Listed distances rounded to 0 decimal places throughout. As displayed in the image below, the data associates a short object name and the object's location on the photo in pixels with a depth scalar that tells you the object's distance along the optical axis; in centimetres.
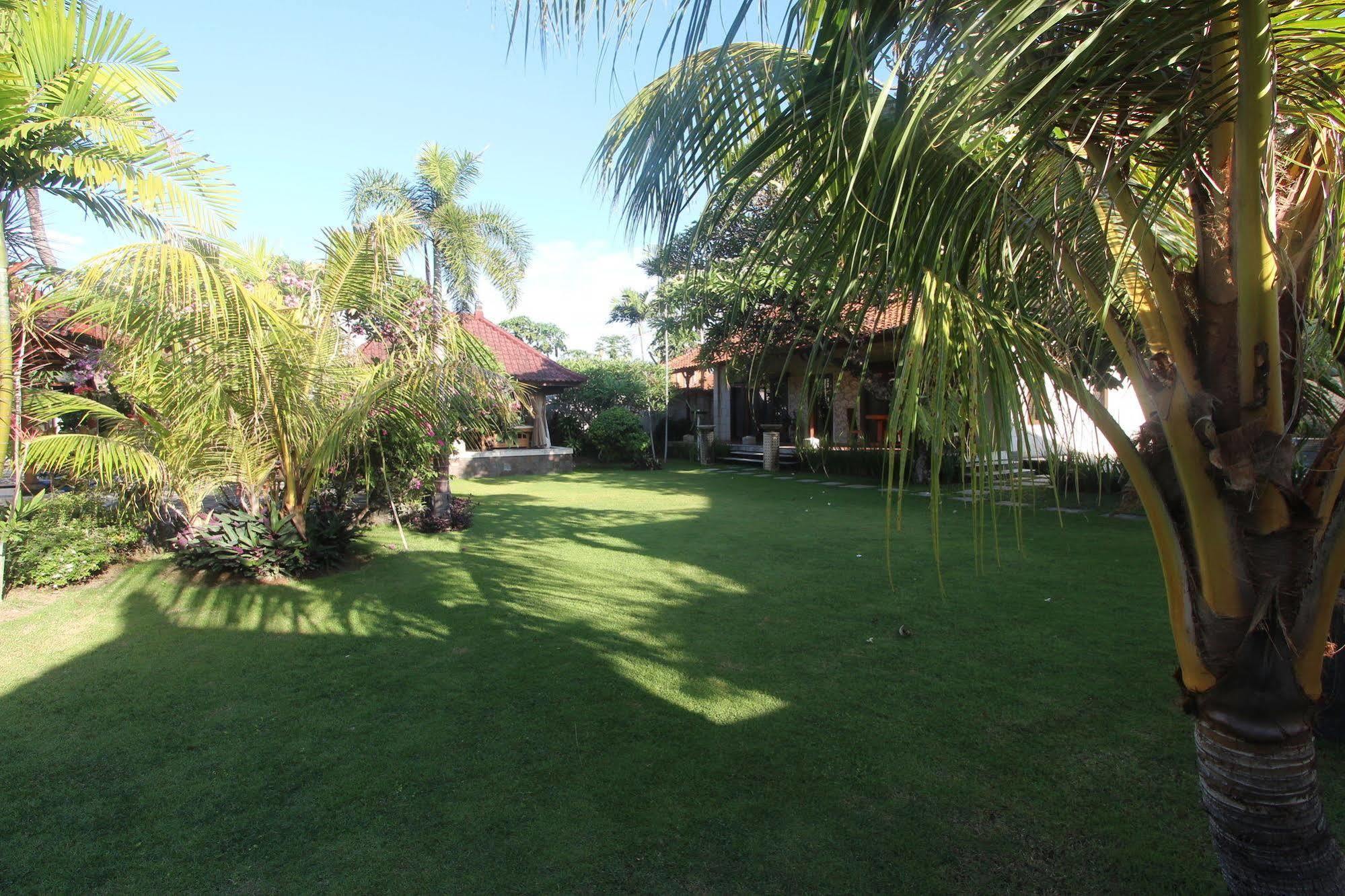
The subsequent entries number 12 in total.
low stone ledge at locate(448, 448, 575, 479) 1866
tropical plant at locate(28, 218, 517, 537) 525
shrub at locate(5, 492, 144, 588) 637
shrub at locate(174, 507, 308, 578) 665
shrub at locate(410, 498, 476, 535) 981
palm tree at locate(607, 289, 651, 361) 3527
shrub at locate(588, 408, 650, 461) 2047
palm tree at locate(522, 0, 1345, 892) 173
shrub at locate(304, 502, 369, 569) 716
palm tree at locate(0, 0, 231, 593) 420
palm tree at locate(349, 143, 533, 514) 1303
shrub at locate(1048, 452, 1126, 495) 1158
